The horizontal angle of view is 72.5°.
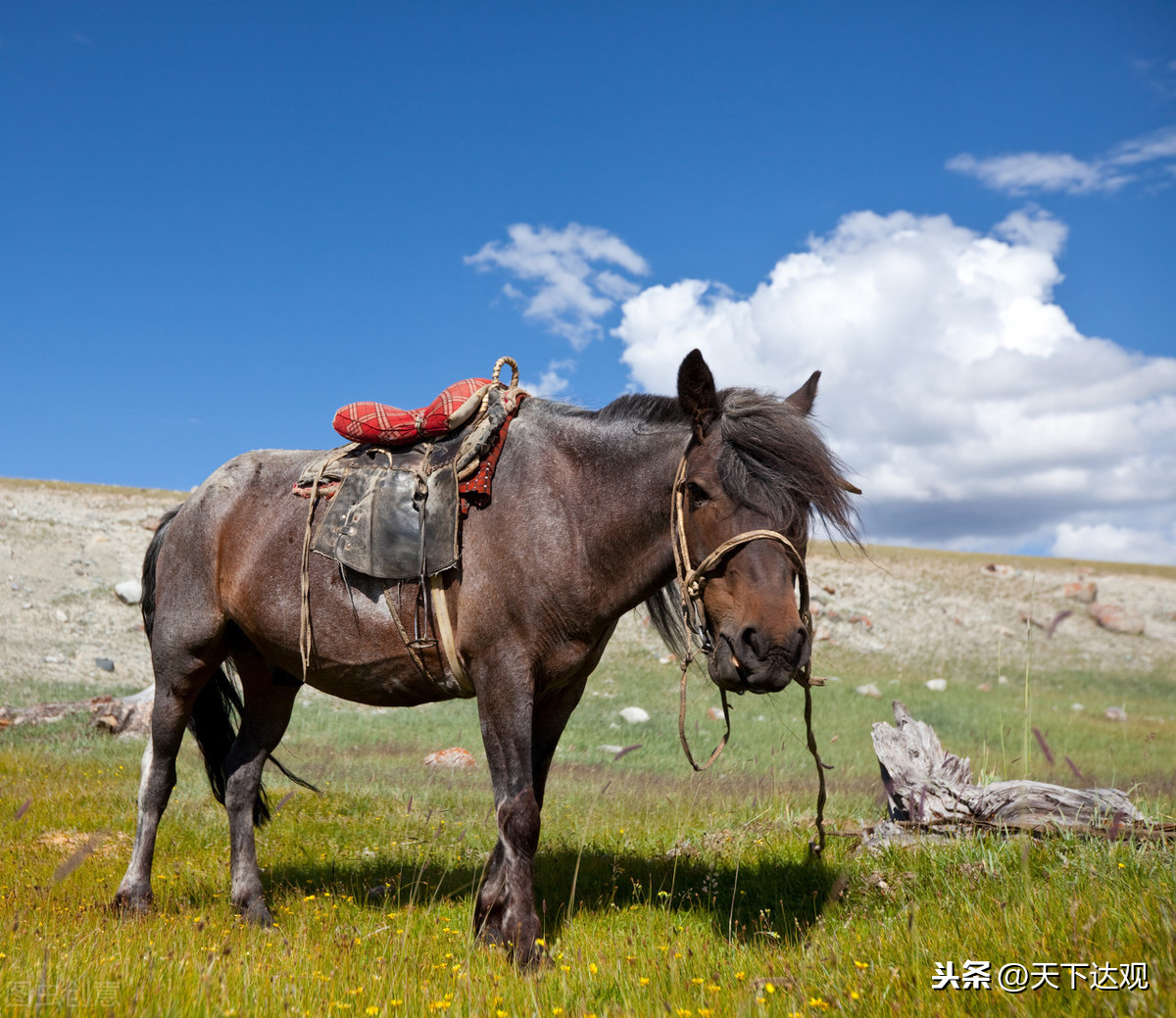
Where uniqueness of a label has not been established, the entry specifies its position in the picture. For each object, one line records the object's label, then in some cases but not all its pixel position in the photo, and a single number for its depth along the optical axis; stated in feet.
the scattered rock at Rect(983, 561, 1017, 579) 118.83
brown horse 12.10
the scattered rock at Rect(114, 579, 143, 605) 72.43
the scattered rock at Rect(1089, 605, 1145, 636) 99.45
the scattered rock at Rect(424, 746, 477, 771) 36.52
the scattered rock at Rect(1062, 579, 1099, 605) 110.22
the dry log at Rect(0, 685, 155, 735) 38.24
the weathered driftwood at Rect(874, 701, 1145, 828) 16.48
